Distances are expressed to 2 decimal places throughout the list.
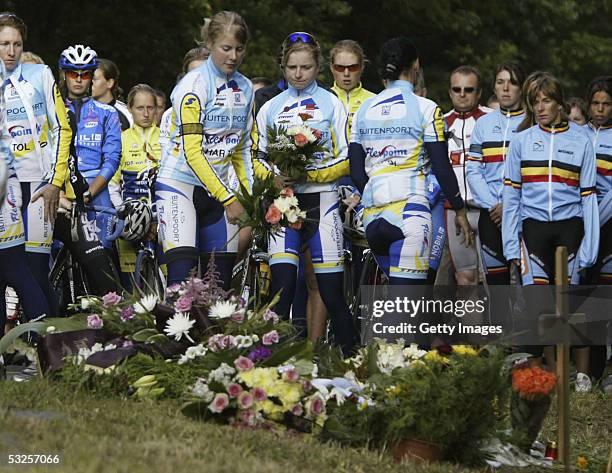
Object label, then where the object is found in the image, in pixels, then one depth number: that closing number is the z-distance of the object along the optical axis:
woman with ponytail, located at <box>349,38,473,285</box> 21.92
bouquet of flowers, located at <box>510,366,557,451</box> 17.56
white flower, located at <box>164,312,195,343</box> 18.30
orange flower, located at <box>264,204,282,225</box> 21.45
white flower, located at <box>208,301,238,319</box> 18.44
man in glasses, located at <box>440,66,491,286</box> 26.41
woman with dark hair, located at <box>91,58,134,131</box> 29.25
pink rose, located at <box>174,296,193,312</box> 18.52
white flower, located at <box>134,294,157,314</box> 18.94
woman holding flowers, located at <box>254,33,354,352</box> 22.44
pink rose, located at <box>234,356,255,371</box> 16.91
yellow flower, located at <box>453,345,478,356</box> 17.30
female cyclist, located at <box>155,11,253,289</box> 21.25
